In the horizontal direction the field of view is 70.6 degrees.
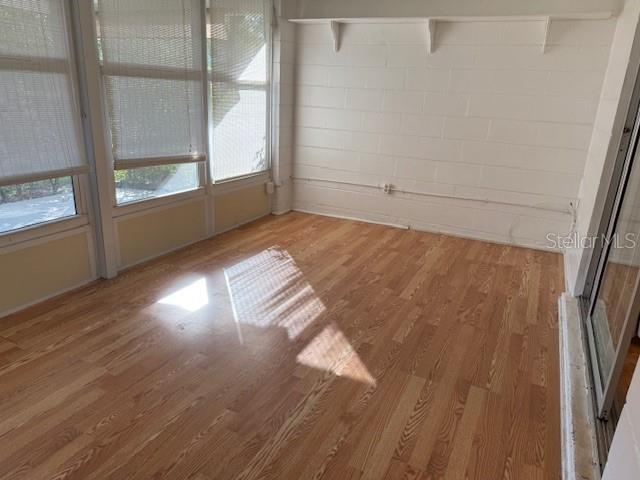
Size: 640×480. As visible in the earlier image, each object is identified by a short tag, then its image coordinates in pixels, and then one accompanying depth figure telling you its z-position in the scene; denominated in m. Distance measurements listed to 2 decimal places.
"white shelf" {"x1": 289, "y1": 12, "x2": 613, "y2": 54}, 3.69
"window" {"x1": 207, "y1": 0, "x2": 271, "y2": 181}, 3.92
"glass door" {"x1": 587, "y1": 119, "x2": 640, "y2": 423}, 1.76
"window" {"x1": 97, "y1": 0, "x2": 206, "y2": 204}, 3.04
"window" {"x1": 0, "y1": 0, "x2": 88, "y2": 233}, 2.44
